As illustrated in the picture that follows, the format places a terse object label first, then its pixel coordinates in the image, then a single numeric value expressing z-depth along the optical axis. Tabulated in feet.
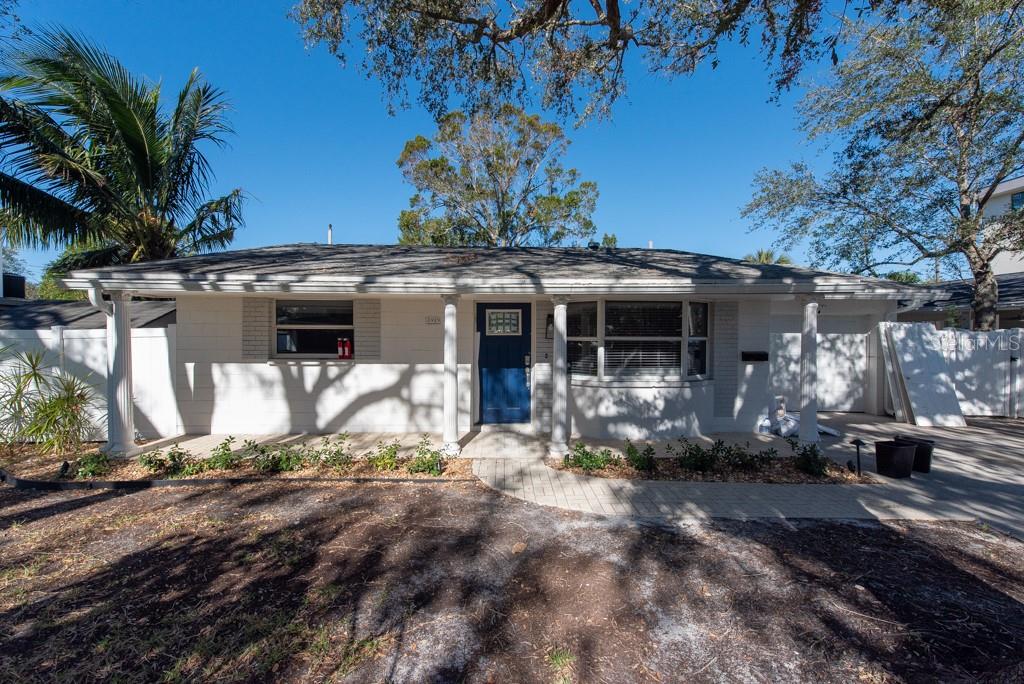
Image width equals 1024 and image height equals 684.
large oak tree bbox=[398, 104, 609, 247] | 66.90
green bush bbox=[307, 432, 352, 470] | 19.09
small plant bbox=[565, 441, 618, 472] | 19.15
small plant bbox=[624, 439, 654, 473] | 18.88
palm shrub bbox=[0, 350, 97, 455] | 20.42
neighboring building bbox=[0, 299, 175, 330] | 29.84
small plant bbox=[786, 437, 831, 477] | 18.48
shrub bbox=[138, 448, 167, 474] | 18.37
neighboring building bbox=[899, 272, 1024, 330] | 37.65
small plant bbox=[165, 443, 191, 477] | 18.20
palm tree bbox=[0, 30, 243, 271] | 30.12
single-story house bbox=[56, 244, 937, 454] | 23.77
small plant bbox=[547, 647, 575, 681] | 8.20
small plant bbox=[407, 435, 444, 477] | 18.47
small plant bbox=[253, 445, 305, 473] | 18.56
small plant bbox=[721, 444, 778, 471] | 18.97
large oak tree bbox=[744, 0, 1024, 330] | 26.20
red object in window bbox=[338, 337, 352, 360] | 25.31
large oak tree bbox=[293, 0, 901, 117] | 20.99
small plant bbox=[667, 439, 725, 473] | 18.74
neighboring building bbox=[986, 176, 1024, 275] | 68.83
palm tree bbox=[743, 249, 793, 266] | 90.26
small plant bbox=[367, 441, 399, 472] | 18.76
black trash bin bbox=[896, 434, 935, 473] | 18.78
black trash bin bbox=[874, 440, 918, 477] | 18.31
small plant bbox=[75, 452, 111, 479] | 17.84
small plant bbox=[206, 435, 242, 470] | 18.51
